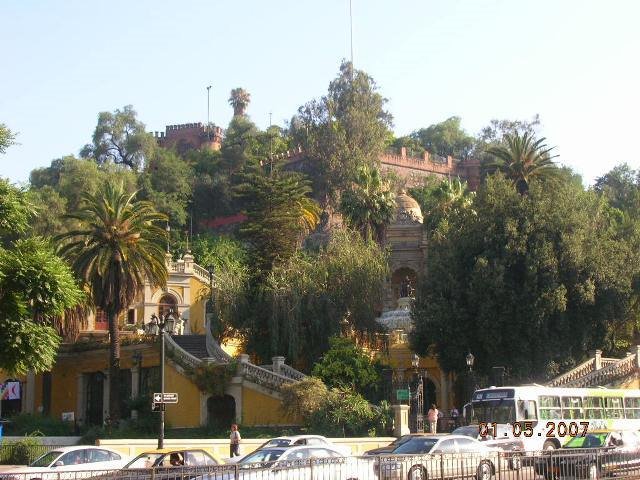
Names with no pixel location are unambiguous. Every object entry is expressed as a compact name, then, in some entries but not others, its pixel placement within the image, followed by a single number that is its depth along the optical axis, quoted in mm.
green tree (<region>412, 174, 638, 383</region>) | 45625
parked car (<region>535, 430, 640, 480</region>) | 20125
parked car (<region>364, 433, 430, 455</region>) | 27359
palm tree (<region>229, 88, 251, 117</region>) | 134500
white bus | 33344
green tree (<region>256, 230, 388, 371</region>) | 50188
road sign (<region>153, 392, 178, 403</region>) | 31172
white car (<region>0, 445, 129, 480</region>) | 26891
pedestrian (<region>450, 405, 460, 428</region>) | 42541
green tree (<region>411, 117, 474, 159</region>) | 127500
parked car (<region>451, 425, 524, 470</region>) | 29812
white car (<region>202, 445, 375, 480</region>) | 18750
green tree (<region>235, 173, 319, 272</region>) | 54875
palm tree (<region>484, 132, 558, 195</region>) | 61625
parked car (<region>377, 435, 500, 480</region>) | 19531
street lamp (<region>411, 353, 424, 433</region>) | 42938
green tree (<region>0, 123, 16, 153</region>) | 27703
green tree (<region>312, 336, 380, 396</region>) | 44062
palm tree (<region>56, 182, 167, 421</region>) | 46562
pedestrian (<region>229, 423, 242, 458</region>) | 32531
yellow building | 45938
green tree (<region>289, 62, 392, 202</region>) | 81188
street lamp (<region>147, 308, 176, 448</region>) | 31869
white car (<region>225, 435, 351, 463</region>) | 27180
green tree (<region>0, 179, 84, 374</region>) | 26719
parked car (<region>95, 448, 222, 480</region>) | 17031
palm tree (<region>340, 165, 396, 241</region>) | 62625
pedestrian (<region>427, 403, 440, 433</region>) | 38375
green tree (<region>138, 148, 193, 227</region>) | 87438
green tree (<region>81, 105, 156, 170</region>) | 102875
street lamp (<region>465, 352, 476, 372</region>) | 42375
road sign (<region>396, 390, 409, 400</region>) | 40188
